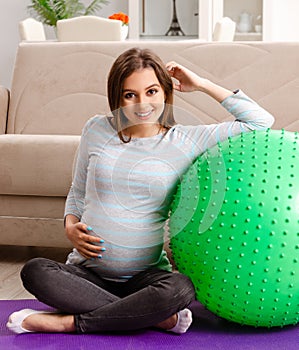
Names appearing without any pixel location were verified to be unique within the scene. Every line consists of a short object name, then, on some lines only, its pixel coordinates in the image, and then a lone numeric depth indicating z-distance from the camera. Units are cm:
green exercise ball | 162
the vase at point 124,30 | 484
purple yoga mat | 169
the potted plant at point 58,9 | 625
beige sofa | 260
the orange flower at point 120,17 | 514
